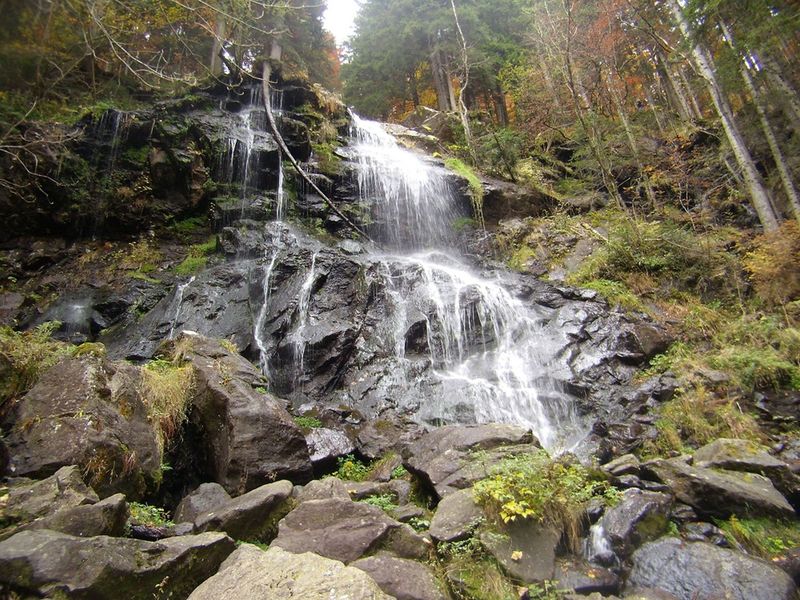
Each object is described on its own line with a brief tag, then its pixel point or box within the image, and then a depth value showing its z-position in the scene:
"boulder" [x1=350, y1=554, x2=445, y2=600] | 2.94
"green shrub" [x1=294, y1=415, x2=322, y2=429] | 6.92
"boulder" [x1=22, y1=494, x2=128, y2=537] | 2.80
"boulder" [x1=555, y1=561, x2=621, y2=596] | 3.36
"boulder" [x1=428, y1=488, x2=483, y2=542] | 3.63
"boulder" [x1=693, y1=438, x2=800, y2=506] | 4.48
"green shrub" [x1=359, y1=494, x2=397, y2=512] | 4.51
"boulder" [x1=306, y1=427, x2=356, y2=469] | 5.99
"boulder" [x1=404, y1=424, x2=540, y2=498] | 4.60
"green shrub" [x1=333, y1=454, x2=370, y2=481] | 5.91
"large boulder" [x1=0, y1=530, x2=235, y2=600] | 2.34
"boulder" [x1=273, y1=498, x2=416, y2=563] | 3.30
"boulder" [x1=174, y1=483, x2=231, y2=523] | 4.11
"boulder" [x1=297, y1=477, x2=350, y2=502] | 4.22
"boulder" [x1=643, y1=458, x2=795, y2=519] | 4.04
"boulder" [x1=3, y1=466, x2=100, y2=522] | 2.95
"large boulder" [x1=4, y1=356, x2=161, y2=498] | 3.82
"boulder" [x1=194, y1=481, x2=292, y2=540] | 3.68
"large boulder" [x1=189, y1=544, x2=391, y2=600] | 2.47
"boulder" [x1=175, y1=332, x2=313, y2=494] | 5.00
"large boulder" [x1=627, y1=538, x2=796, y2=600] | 3.27
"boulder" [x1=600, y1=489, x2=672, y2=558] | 3.76
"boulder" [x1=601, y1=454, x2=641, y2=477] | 4.76
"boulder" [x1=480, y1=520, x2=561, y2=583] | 3.35
